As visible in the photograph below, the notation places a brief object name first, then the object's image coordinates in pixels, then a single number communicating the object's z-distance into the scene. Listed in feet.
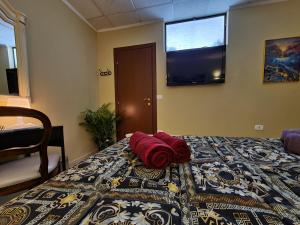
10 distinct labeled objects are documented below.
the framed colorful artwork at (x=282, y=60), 8.71
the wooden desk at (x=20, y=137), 4.49
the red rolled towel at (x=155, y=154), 2.87
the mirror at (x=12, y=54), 5.88
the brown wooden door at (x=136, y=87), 11.05
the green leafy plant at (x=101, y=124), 10.38
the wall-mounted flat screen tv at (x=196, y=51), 9.75
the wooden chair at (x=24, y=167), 3.49
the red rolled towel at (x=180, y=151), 3.19
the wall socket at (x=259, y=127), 9.52
